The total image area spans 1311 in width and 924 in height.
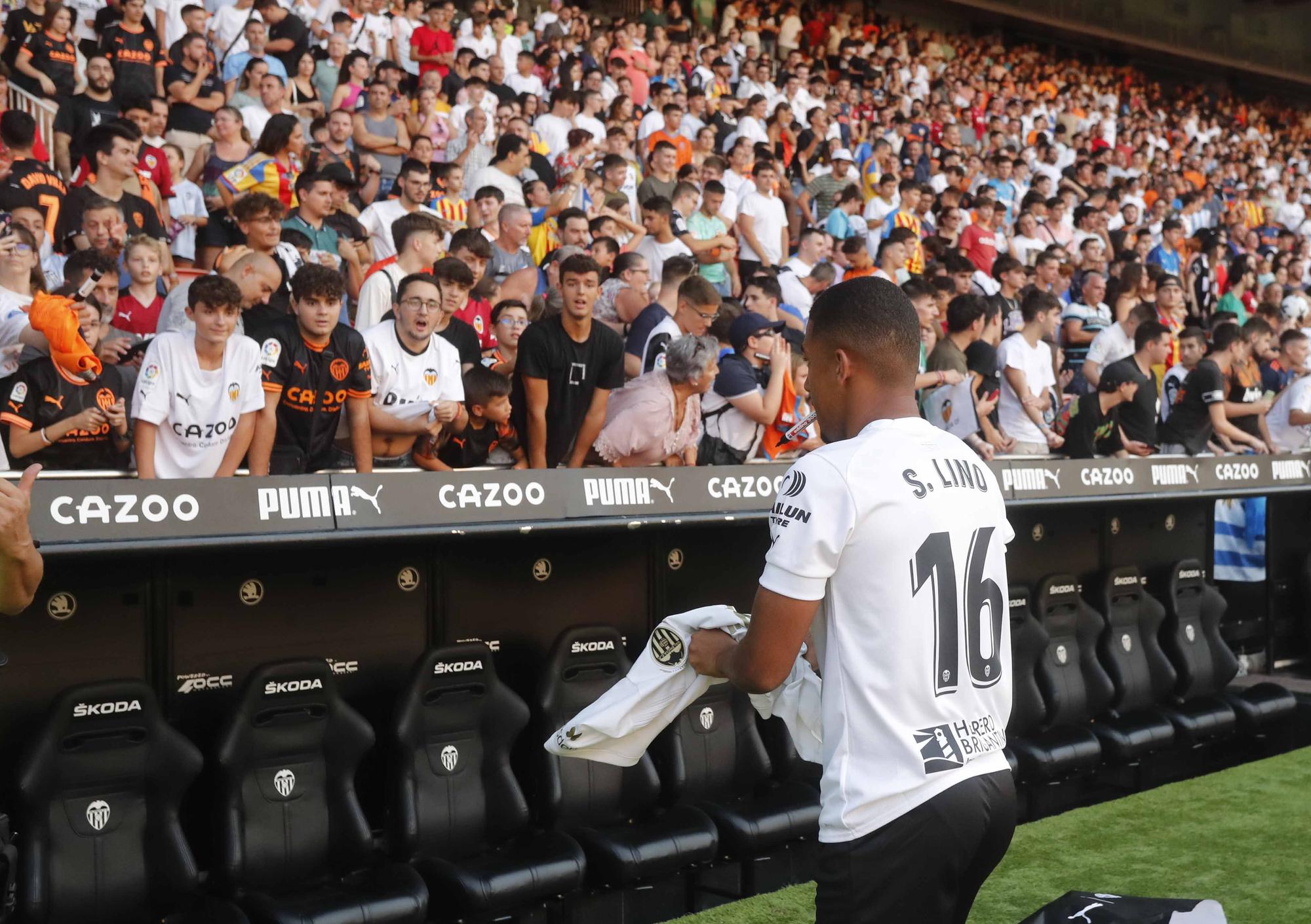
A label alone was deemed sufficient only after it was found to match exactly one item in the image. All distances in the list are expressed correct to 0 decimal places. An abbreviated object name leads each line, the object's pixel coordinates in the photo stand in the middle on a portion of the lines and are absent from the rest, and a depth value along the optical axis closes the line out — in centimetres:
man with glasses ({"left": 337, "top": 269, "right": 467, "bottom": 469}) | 565
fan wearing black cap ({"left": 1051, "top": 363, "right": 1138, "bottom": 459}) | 819
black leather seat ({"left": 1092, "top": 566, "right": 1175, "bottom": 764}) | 673
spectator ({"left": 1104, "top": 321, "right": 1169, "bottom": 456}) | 825
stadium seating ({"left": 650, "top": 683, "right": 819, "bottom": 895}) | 510
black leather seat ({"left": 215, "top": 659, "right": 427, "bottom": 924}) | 412
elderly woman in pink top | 597
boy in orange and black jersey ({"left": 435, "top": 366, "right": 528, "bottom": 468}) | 600
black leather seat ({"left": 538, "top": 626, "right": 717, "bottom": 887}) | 477
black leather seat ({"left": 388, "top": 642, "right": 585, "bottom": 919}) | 444
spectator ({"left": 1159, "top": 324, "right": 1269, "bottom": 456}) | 862
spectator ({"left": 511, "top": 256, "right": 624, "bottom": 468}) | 611
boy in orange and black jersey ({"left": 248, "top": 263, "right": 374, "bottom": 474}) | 536
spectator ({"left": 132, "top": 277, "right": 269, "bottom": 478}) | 497
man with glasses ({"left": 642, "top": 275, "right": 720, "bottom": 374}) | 677
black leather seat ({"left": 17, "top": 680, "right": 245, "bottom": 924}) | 382
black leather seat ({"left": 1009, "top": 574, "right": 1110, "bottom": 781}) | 632
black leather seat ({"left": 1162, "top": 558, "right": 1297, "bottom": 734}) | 730
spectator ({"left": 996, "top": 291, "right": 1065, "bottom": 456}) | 830
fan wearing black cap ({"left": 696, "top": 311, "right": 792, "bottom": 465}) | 658
